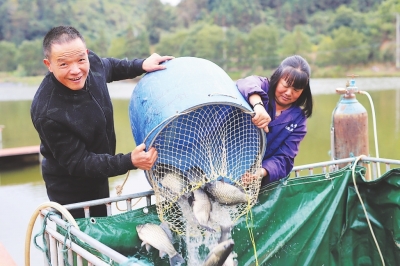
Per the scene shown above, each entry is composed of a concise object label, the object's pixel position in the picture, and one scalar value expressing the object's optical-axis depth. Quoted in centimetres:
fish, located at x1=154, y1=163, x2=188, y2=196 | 217
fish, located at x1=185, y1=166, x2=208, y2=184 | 223
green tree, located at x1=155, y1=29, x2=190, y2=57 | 4442
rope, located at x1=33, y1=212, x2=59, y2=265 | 201
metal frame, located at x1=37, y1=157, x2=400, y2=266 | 164
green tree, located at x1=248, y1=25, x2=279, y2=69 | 3847
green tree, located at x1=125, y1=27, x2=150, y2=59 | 4381
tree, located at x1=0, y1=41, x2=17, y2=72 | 4366
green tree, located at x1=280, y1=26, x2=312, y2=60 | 4103
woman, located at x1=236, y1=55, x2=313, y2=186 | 239
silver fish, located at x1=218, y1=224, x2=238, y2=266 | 233
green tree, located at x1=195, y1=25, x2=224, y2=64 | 4153
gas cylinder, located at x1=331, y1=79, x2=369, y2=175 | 377
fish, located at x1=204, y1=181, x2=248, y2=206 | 222
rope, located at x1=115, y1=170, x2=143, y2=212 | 259
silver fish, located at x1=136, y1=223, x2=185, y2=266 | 226
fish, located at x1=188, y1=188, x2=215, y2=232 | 223
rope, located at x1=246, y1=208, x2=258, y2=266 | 265
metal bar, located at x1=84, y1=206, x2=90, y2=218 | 222
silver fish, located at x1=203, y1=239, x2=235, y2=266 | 195
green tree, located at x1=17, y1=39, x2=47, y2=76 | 4150
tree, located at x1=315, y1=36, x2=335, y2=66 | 3800
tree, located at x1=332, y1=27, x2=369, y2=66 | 3816
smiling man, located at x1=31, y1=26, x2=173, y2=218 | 200
